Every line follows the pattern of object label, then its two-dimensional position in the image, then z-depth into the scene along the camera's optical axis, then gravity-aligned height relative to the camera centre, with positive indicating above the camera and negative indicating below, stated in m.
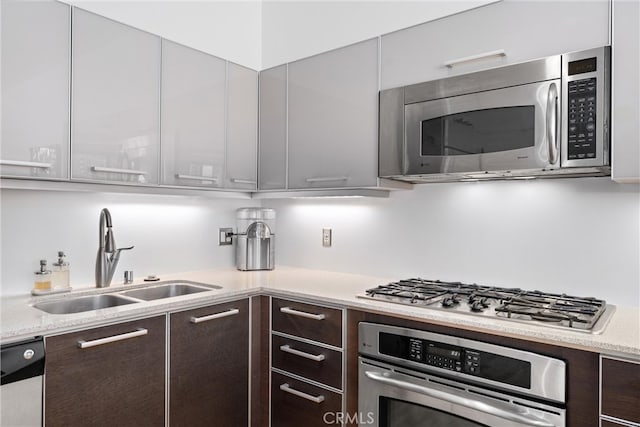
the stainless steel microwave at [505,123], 1.52 +0.36
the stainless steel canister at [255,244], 2.66 -0.19
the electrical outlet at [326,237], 2.65 -0.14
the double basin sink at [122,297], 1.88 -0.40
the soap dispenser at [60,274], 1.95 -0.28
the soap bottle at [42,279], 1.91 -0.29
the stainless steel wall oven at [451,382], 1.39 -0.59
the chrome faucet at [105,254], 2.08 -0.20
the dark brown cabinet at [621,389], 1.25 -0.50
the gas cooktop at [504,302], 1.47 -0.34
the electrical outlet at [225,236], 2.76 -0.15
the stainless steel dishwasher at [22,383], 1.34 -0.54
